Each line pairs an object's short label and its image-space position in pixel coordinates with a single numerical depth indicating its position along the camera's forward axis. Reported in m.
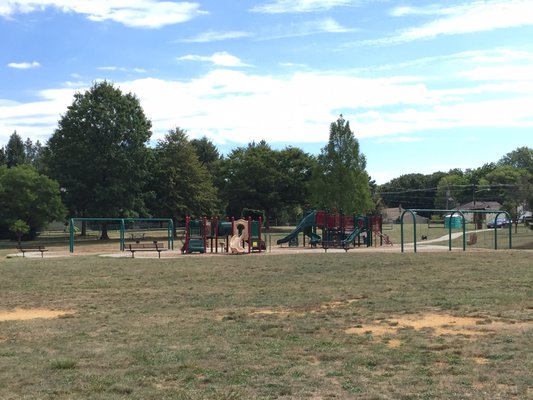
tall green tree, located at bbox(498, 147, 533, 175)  162.00
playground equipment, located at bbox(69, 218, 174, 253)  34.11
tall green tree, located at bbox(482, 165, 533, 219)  66.75
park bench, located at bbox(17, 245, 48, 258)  29.87
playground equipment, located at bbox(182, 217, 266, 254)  31.59
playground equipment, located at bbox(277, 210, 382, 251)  37.47
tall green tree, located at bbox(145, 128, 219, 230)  59.00
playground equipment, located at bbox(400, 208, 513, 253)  31.46
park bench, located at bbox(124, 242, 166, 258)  32.47
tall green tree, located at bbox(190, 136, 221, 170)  99.31
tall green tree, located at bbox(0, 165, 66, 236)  50.53
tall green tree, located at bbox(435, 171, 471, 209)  143.25
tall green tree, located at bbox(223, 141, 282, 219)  70.69
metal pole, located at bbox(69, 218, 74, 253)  33.78
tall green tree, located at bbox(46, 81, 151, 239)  52.81
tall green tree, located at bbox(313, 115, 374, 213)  56.78
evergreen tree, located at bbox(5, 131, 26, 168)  97.69
